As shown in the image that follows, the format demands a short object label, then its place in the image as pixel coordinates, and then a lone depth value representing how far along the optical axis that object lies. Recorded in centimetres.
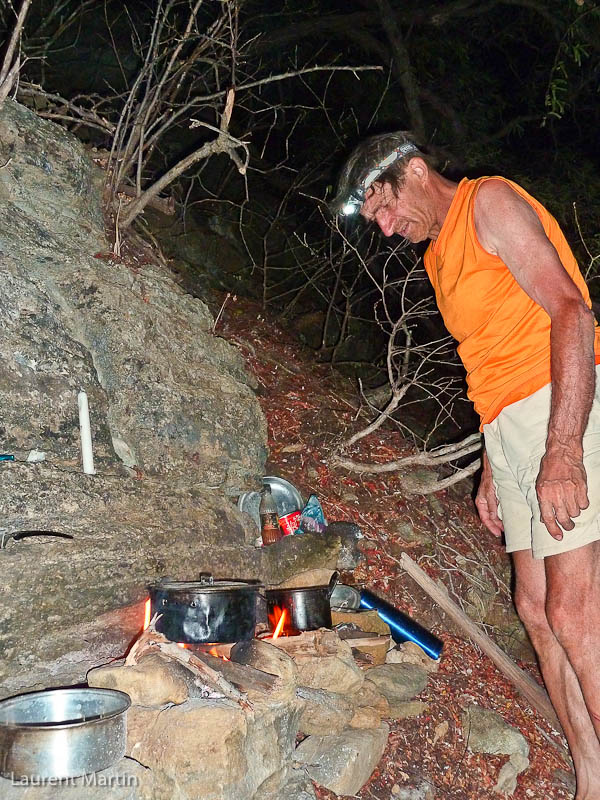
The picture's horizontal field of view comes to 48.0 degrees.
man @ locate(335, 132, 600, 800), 230
